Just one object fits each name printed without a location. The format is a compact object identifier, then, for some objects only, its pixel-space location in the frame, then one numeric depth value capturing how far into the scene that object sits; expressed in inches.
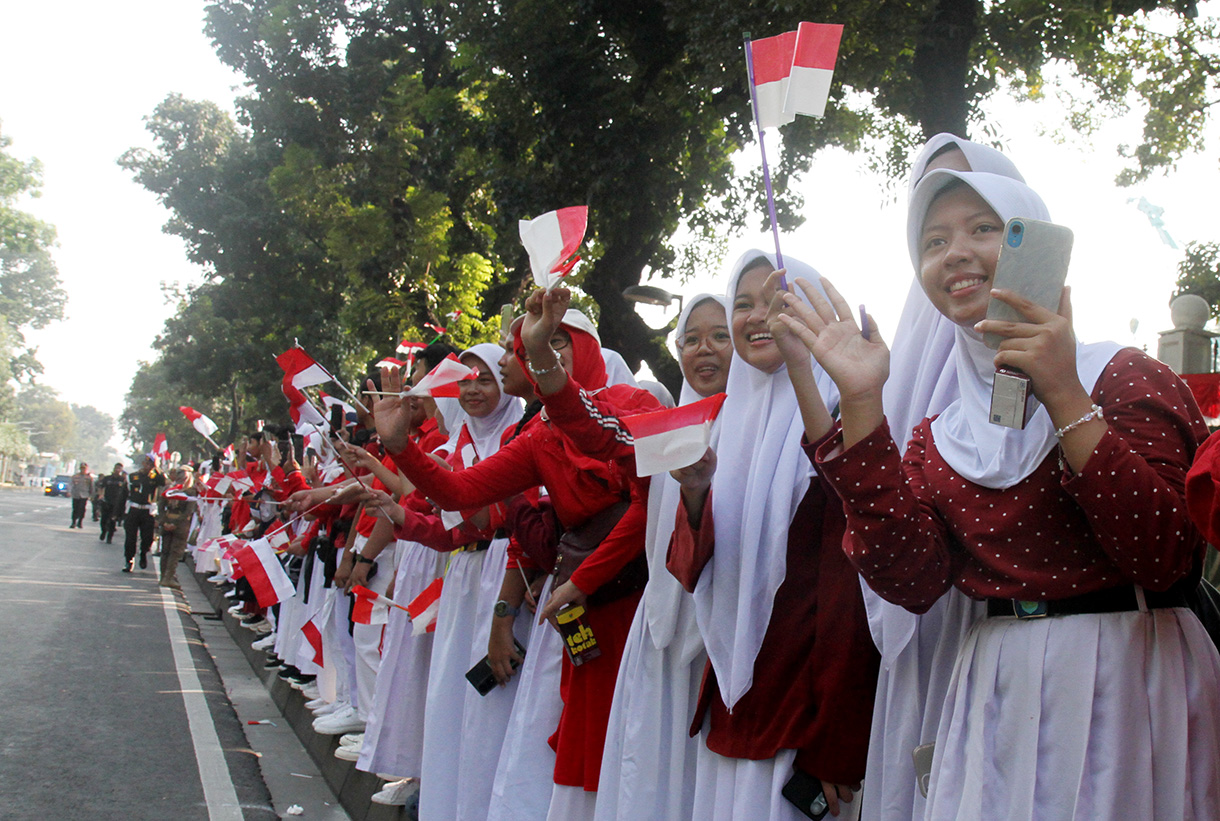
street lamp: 396.8
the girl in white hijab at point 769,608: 90.8
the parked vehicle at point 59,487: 2783.0
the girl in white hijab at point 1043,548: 65.4
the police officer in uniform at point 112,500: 1022.4
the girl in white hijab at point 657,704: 110.0
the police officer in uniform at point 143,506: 722.2
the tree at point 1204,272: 639.1
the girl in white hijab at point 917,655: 84.2
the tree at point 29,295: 2925.7
